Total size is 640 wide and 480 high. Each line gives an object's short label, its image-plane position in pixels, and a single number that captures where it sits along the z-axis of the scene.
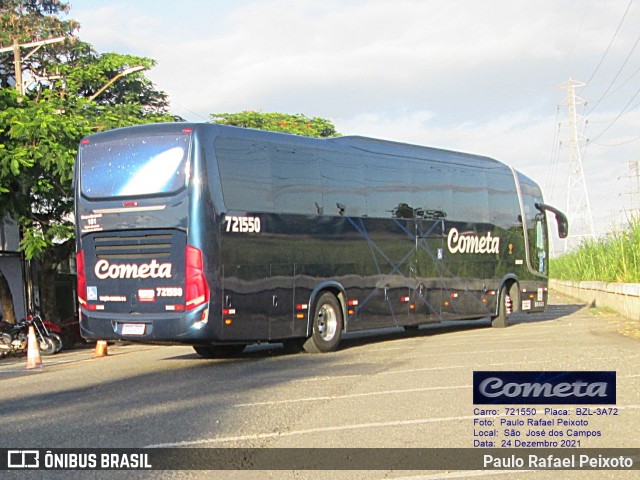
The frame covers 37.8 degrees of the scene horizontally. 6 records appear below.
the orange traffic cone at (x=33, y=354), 15.94
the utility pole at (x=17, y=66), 23.83
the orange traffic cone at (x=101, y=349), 18.30
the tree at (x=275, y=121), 44.34
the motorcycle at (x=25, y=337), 20.55
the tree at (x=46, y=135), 20.59
